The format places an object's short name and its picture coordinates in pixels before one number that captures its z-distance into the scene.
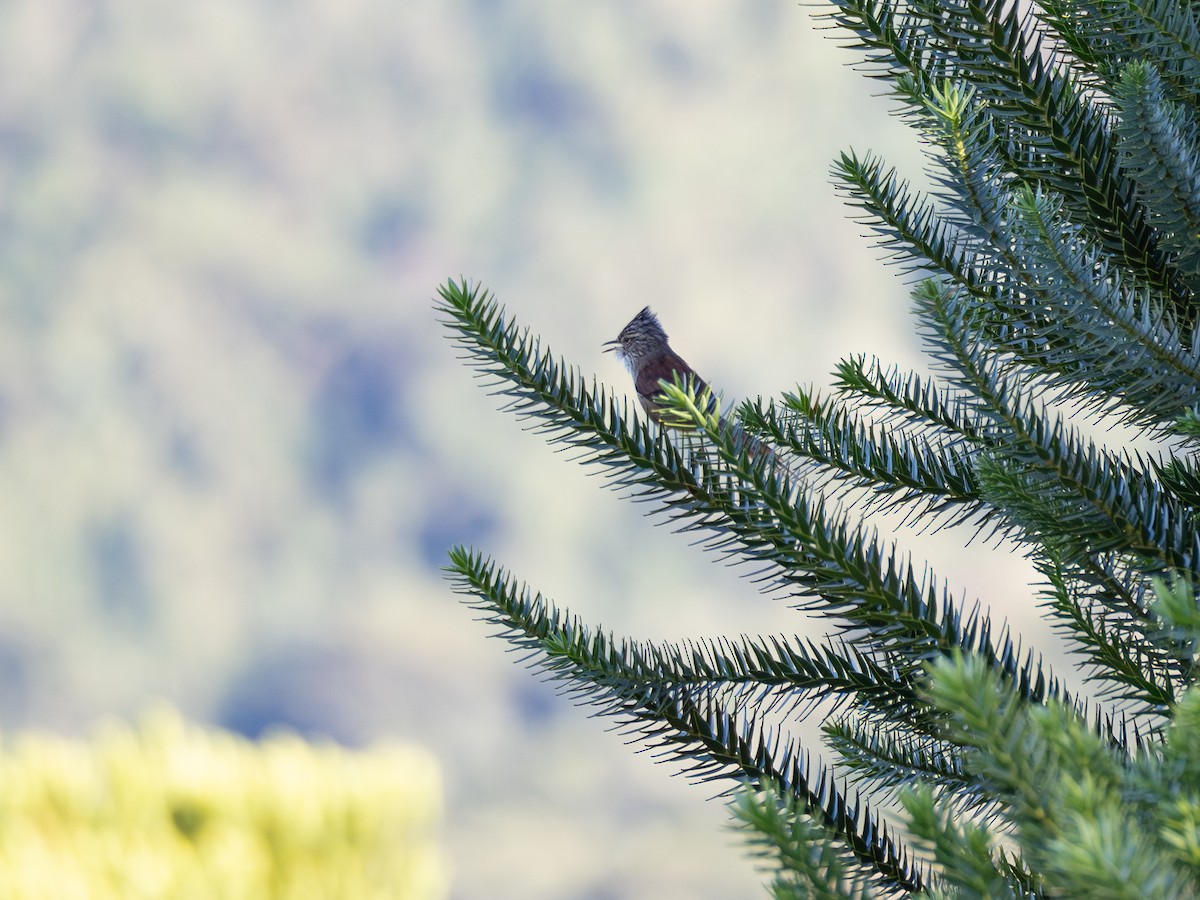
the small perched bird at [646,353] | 12.48
